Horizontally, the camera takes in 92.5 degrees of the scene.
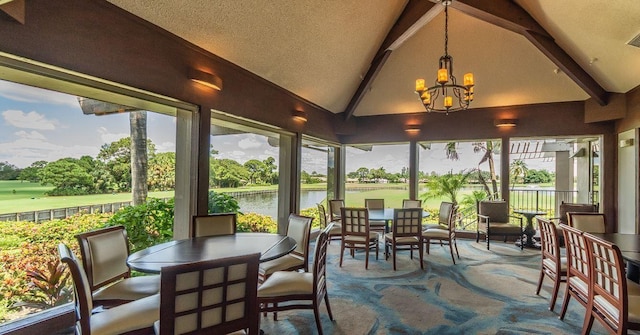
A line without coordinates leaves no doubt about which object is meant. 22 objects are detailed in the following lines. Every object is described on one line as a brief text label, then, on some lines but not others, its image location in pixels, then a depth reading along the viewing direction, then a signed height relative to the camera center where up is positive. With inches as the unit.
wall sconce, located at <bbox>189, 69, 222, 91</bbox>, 135.7 +41.8
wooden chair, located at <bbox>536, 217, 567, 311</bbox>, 123.6 -36.3
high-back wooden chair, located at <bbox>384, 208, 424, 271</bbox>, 179.8 -33.2
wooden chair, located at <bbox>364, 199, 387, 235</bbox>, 248.1 -26.0
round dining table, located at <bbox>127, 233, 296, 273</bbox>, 84.9 -25.6
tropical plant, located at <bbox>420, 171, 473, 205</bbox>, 273.7 -11.5
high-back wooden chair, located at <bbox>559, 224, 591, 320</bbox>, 100.3 -32.9
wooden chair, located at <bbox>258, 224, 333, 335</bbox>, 94.8 -37.0
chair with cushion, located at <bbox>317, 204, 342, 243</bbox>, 206.4 -37.5
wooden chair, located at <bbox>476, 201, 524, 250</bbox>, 228.1 -36.3
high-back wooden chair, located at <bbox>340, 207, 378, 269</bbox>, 183.2 -35.1
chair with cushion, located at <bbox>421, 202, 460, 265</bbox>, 193.2 -38.9
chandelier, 139.3 +42.6
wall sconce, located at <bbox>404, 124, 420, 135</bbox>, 278.7 +40.2
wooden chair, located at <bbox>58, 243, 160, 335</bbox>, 67.9 -35.5
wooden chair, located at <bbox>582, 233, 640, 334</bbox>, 81.9 -34.5
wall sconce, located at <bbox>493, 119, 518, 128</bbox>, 249.0 +40.7
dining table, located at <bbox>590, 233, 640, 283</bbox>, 93.0 -25.5
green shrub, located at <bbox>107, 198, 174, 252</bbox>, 125.3 -21.9
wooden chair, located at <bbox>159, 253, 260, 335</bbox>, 62.3 -27.3
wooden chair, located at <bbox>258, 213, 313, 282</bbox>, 119.1 -35.2
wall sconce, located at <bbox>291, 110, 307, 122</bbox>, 218.5 +40.2
